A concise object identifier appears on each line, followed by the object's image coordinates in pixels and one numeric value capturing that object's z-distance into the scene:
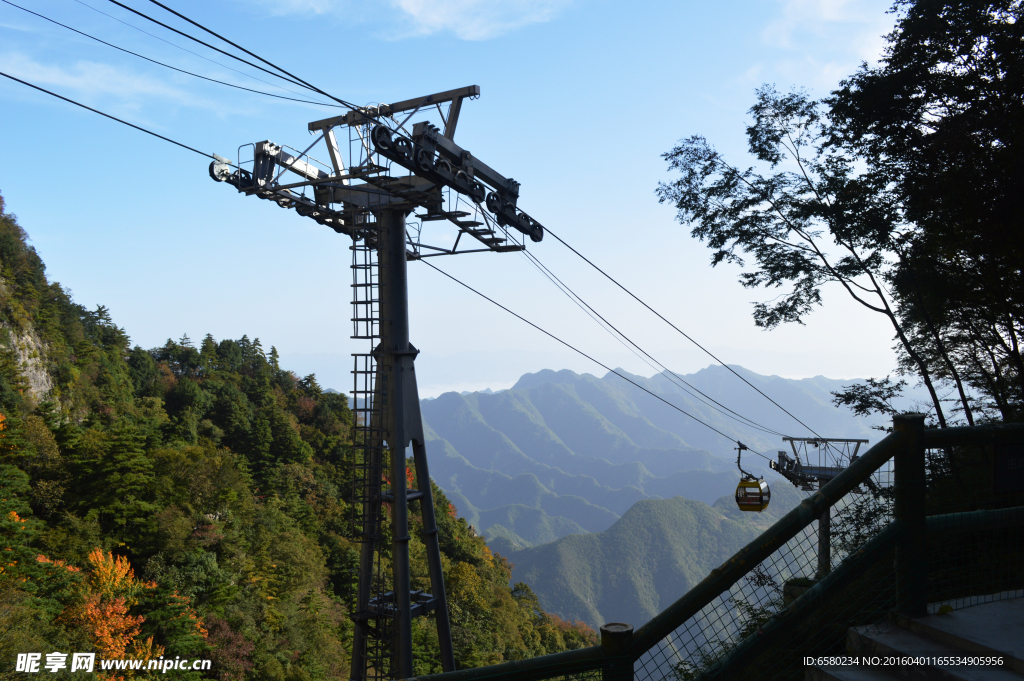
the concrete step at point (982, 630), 3.15
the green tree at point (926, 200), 8.45
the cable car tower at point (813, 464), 19.66
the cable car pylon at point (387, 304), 10.27
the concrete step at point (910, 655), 3.03
